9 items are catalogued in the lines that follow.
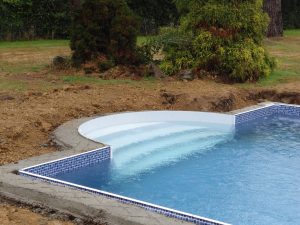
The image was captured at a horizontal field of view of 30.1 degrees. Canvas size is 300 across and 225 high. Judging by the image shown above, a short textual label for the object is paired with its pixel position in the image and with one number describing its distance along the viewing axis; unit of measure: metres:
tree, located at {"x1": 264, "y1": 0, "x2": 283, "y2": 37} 22.96
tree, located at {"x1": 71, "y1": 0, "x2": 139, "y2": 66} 13.69
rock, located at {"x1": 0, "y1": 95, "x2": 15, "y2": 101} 10.66
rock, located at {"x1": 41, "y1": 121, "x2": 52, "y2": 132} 8.97
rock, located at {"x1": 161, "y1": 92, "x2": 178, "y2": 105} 11.53
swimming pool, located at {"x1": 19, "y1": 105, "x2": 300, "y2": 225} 6.87
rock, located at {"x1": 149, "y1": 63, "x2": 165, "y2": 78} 13.55
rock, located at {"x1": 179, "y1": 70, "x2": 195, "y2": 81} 13.22
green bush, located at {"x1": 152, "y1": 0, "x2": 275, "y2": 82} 13.62
